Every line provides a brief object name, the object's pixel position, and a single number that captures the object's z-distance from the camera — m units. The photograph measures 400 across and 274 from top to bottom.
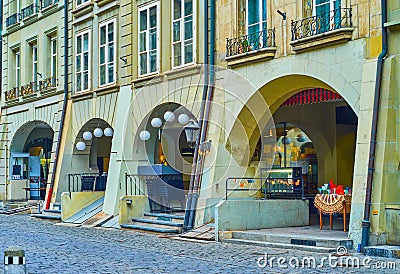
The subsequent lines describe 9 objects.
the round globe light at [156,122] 21.27
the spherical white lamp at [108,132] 23.80
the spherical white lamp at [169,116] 21.27
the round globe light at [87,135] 25.17
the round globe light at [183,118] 20.08
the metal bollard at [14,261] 9.78
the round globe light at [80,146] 25.62
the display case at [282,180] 19.66
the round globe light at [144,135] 21.77
